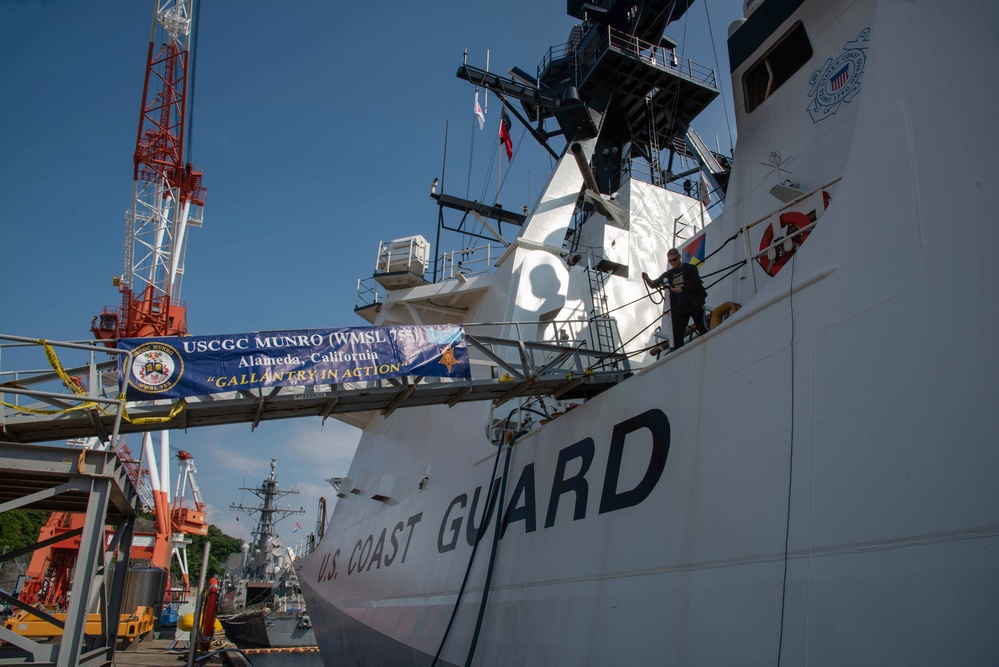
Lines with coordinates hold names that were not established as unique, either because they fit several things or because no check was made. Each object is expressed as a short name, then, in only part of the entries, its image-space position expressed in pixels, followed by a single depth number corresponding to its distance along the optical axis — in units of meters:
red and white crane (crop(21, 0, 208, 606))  27.17
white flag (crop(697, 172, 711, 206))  12.86
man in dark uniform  6.43
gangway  6.39
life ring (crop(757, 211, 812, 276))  5.99
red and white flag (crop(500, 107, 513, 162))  16.53
